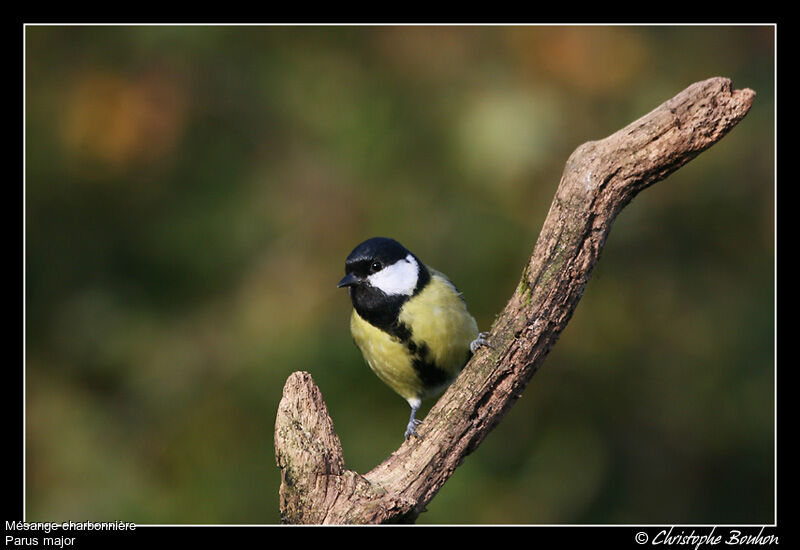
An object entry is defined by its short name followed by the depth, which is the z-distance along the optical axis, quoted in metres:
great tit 5.70
